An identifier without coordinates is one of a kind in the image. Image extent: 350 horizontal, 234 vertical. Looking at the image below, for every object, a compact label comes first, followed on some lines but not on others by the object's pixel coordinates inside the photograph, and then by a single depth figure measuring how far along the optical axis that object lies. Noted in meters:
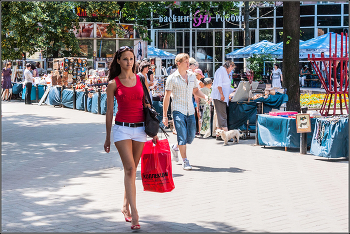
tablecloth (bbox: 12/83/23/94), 26.00
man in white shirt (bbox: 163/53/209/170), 8.63
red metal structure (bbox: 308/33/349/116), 13.70
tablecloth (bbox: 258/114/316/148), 10.30
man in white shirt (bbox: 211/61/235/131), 11.64
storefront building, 41.19
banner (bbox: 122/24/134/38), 31.33
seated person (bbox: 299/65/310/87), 35.22
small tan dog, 11.45
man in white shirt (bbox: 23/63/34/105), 23.34
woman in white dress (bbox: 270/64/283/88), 25.45
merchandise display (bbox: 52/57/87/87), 22.75
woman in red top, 5.36
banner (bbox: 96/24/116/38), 30.81
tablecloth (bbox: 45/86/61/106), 22.25
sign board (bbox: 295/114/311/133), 9.85
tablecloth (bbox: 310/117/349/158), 9.27
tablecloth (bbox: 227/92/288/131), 12.60
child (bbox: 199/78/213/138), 12.84
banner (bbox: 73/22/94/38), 30.64
